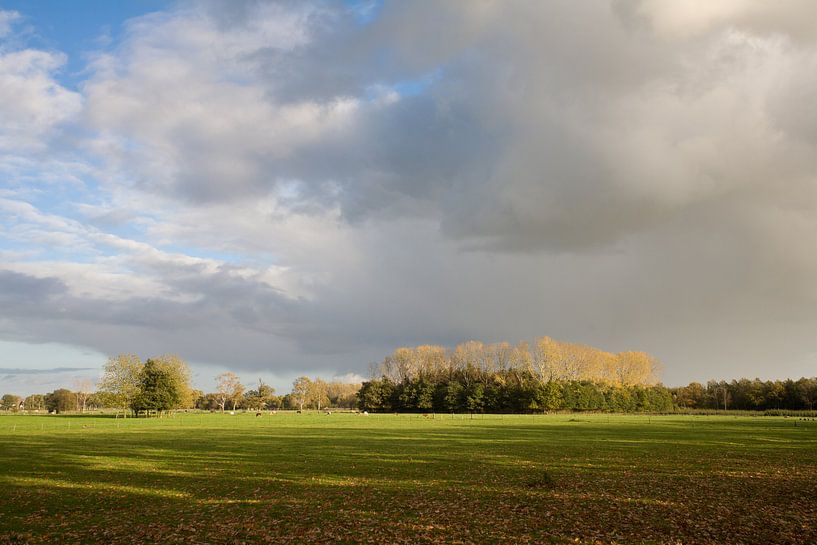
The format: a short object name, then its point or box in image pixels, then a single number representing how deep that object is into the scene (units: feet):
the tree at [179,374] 430.32
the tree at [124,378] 426.92
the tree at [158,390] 411.34
